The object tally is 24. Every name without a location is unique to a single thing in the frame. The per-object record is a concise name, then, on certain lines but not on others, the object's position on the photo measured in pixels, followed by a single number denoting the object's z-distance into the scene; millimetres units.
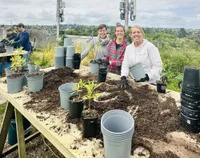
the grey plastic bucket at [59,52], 2410
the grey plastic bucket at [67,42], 2695
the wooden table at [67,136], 948
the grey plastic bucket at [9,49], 4405
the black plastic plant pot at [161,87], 1664
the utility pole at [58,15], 8495
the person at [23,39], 5332
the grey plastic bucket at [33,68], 2014
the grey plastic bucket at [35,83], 1711
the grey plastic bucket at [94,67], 2318
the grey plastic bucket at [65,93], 1351
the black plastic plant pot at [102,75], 1962
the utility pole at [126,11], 6276
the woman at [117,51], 2688
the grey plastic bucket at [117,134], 800
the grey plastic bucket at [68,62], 2466
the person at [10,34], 5801
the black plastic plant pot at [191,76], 1044
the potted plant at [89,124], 1030
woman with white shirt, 2166
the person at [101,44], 2994
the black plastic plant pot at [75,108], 1201
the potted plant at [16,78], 1760
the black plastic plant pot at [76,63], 2492
